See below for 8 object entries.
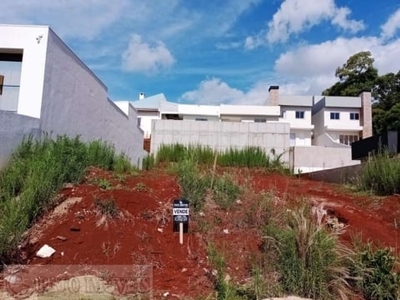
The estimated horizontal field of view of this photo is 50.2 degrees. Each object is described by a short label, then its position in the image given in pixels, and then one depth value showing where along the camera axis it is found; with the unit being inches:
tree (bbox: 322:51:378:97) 1744.6
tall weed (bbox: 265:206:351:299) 208.7
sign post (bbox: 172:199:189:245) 253.0
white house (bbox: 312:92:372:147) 1584.6
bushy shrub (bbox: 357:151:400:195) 398.6
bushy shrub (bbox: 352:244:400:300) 203.1
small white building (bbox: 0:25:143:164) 409.3
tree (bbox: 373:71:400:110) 1684.4
